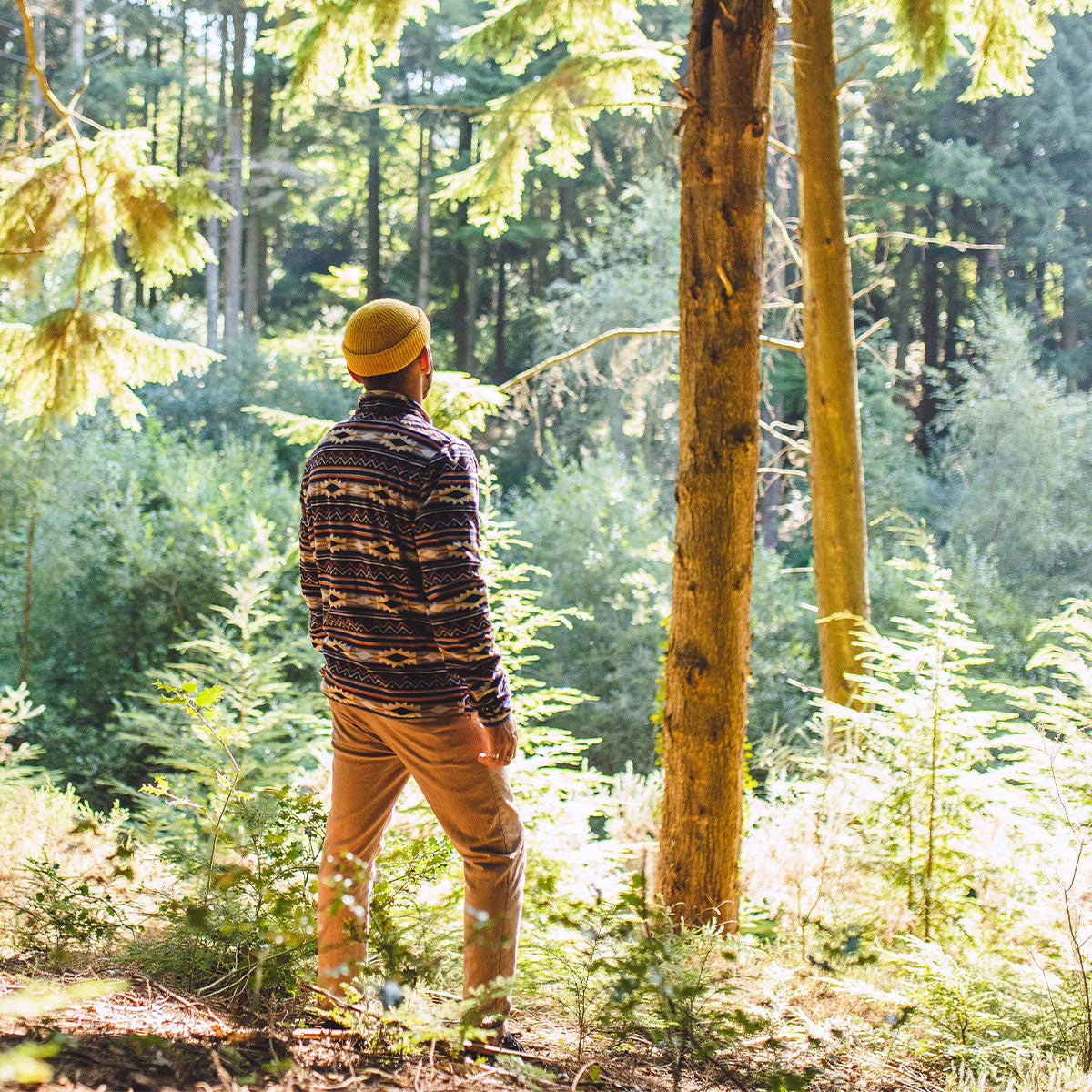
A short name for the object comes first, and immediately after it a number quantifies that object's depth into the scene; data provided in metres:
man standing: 2.32
